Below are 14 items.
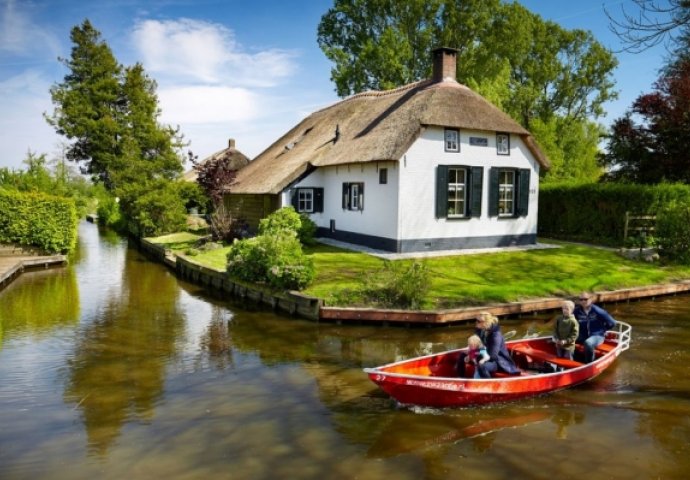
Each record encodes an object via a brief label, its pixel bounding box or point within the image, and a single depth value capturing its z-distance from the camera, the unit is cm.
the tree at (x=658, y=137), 2278
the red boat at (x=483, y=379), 753
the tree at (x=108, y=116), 4372
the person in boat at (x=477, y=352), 806
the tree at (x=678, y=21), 936
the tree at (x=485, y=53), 3634
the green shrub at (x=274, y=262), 1402
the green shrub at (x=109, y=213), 4273
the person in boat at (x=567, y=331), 915
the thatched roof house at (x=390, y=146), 1847
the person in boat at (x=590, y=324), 916
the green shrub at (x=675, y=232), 1808
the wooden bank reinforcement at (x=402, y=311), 1230
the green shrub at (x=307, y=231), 2092
